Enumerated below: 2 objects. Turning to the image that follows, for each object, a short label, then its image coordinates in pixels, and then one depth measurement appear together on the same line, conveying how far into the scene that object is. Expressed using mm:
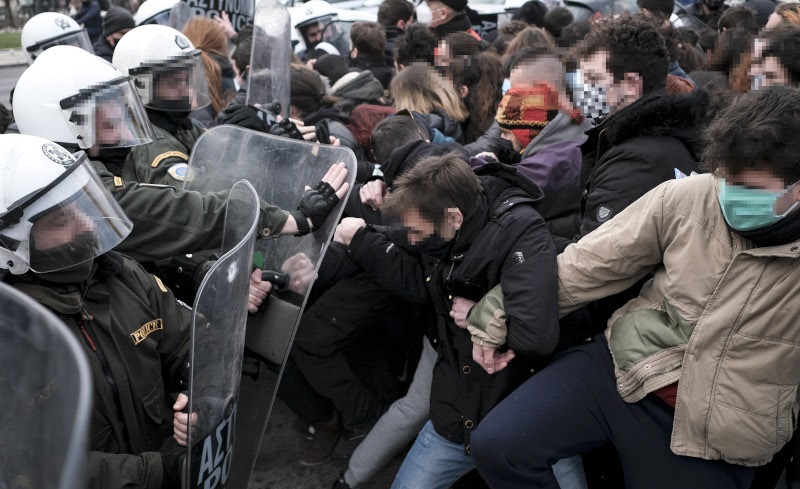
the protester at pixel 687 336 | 1930
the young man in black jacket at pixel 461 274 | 2365
